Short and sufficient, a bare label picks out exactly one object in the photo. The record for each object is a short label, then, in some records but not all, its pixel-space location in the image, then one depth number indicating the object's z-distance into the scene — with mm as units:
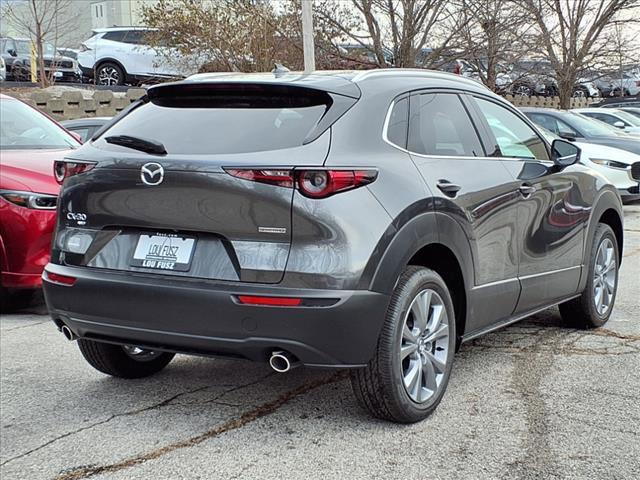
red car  6355
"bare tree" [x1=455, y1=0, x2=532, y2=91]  17844
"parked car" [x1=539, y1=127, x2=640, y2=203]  12312
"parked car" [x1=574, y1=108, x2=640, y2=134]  17372
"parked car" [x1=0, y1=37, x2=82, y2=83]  28031
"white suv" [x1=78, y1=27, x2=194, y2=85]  24734
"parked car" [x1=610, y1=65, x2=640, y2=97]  38847
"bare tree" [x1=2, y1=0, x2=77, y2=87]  22891
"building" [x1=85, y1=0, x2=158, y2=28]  67000
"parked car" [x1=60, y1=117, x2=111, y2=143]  10023
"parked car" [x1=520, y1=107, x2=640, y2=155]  13289
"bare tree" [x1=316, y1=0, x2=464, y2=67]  17203
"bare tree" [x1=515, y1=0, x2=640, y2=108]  24797
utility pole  13414
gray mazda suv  3586
